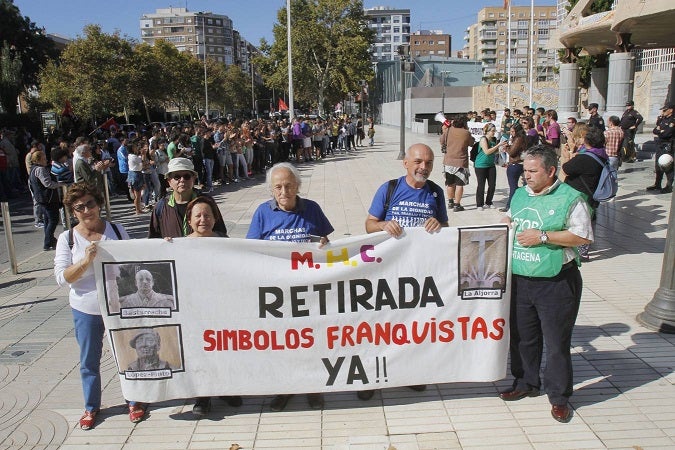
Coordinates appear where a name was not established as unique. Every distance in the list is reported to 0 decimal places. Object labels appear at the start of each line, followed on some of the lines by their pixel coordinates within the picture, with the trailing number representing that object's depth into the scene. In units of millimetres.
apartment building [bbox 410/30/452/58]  169000
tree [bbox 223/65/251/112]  81800
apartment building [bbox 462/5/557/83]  147625
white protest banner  3967
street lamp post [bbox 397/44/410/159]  22984
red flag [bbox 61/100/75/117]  24234
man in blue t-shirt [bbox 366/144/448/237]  4415
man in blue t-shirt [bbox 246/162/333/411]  4148
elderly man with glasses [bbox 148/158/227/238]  4453
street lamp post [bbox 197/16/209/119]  67256
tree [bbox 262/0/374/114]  56031
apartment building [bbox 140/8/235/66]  167875
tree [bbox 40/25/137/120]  31250
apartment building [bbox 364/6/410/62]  182750
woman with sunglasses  3854
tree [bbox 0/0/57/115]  44312
